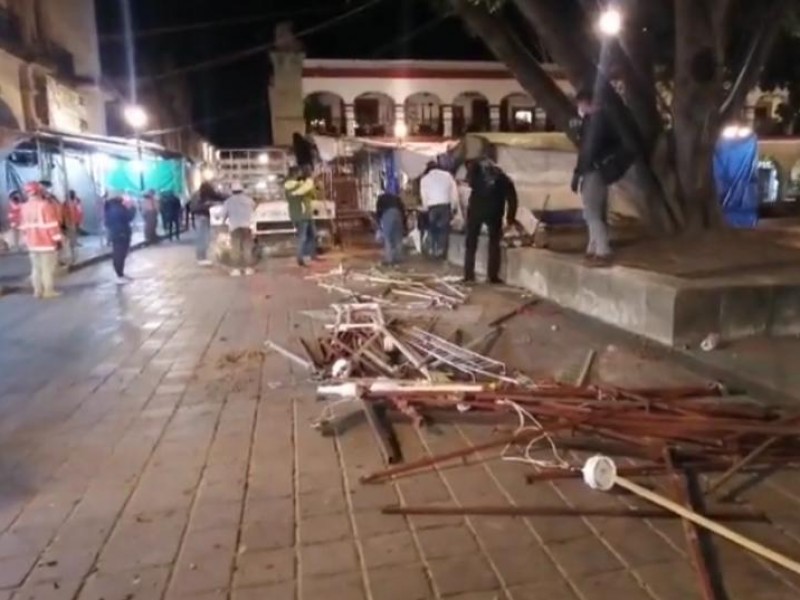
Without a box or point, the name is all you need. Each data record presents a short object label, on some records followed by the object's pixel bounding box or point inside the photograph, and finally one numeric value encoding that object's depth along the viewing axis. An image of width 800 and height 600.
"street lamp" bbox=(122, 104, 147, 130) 27.91
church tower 32.41
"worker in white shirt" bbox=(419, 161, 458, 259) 13.75
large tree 8.93
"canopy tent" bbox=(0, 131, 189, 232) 17.66
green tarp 27.05
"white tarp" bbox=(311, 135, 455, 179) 19.34
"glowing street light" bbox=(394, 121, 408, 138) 33.34
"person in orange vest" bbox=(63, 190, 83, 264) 16.13
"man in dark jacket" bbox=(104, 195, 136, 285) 13.53
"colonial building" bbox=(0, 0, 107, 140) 18.83
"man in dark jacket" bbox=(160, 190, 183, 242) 27.03
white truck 18.97
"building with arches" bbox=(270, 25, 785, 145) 32.81
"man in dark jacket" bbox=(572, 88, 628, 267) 8.28
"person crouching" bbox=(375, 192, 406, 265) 14.23
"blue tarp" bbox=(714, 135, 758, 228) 16.97
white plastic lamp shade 3.76
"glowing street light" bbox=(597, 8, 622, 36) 9.43
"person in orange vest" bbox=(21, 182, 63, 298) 11.33
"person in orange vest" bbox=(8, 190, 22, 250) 14.38
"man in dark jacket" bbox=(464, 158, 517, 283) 10.91
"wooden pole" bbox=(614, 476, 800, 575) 3.03
